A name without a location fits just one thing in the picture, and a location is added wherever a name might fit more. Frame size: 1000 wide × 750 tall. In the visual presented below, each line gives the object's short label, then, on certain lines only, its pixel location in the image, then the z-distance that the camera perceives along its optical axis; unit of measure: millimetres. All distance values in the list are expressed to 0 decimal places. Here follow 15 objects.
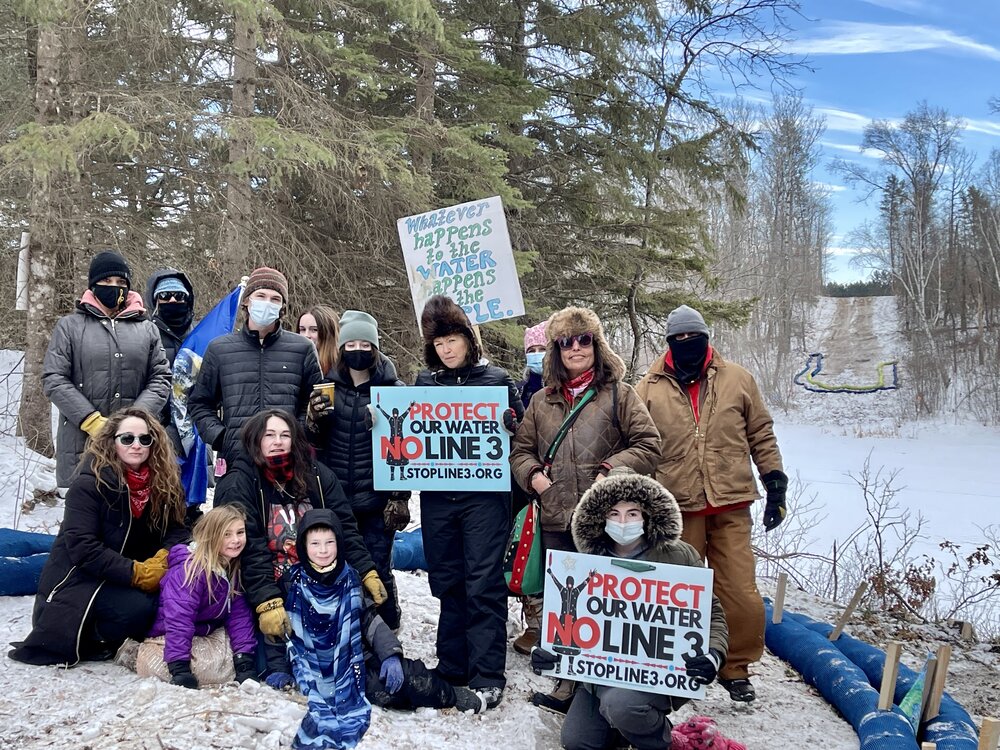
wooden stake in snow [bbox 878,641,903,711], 3955
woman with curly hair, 4031
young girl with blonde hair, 3928
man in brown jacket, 4484
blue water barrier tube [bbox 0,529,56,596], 5098
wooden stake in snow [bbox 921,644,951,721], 3783
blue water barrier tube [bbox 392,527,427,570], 6660
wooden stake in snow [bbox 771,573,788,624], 5699
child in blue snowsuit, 3816
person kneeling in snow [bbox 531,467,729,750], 3578
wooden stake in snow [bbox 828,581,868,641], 5102
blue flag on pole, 4930
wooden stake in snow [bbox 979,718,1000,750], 2975
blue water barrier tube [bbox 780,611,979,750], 3729
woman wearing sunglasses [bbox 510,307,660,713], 4145
